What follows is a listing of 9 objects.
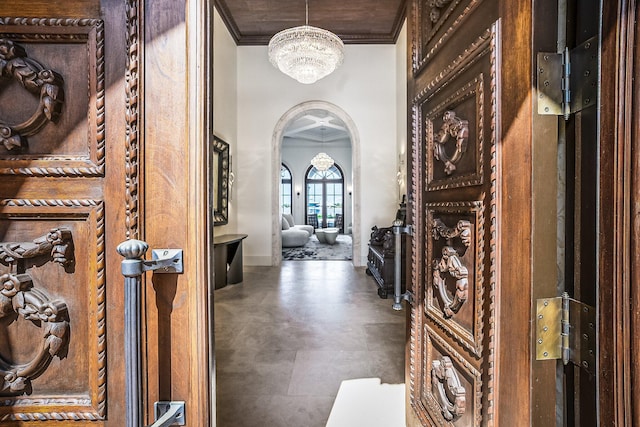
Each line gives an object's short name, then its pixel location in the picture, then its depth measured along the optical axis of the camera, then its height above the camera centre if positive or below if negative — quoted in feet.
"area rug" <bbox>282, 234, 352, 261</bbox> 24.18 -3.79
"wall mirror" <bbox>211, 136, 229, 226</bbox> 16.92 +1.76
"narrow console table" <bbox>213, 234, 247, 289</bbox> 14.32 -2.54
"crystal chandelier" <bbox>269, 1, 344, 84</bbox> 13.97 +7.88
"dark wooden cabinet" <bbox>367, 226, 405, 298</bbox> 13.42 -2.56
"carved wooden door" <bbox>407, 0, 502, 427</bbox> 2.72 +0.03
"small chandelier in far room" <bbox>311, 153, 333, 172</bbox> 36.88 +6.25
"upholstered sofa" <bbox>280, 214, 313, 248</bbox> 29.19 -2.71
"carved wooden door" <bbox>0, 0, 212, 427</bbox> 2.60 +0.07
